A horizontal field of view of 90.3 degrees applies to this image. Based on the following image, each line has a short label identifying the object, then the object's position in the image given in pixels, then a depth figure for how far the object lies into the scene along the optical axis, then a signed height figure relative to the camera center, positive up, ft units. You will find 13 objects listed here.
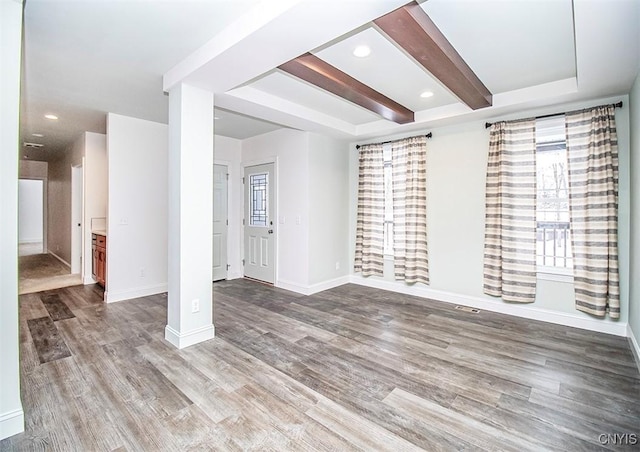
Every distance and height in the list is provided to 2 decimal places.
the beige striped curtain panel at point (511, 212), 12.21 +0.48
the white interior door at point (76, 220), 19.48 +0.23
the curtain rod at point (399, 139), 14.80 +4.24
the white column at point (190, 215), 9.73 +0.28
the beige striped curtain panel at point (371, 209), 16.76 +0.80
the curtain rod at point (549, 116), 10.50 +4.06
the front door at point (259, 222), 17.58 +0.11
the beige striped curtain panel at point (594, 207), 10.55 +0.61
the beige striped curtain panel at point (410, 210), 15.03 +0.71
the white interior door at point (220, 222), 18.25 +0.11
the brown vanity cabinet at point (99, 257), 15.19 -1.70
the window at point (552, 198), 11.83 +1.01
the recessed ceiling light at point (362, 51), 8.62 +4.78
